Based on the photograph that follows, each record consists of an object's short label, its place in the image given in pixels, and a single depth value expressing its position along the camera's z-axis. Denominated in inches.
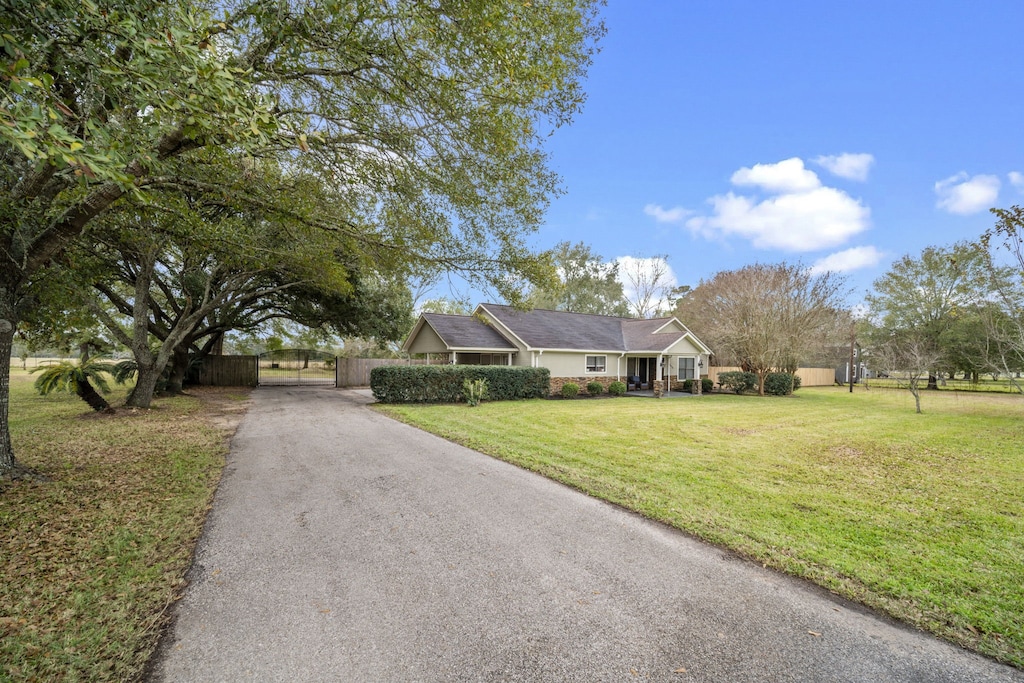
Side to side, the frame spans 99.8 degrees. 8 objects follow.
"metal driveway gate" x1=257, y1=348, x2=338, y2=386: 1170.2
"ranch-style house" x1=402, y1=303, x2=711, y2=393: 833.5
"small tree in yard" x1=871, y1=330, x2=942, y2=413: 679.7
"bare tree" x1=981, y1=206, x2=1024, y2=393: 341.7
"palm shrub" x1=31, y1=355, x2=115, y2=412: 446.9
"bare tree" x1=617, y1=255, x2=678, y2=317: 1480.1
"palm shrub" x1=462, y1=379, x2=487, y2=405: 635.5
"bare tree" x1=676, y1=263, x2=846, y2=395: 900.0
